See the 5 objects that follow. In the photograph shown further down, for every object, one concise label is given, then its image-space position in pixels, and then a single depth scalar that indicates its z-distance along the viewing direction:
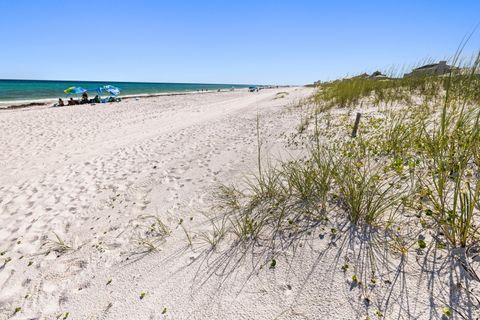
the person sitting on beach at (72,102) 21.40
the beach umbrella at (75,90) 24.53
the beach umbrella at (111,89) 27.38
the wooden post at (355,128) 5.97
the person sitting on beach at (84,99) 22.72
